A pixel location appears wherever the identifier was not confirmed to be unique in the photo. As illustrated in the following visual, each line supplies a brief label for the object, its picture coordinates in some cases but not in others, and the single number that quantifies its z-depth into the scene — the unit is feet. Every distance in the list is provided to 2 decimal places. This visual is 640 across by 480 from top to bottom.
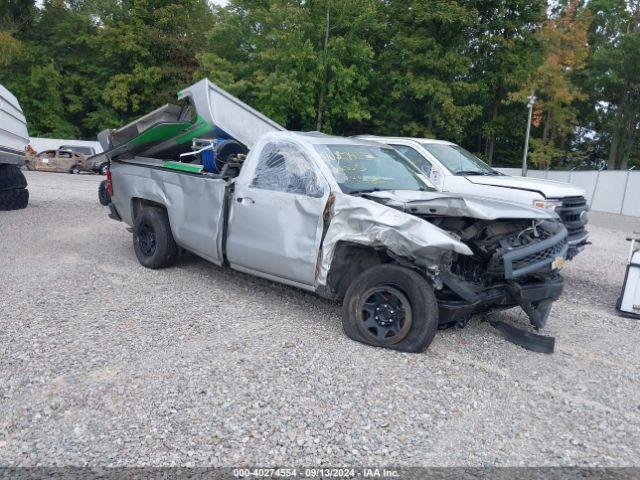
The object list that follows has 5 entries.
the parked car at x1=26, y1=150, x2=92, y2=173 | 84.84
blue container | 20.38
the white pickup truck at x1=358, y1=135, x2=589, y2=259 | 23.21
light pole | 88.79
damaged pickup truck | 13.69
